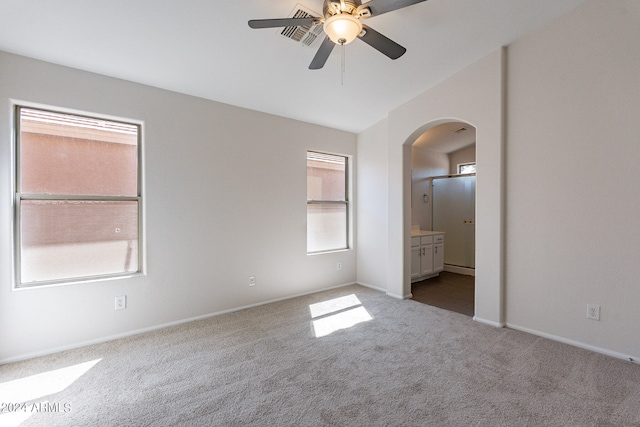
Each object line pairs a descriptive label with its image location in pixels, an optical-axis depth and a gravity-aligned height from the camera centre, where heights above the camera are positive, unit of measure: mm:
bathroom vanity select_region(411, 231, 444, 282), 4980 -773
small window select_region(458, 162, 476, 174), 6293 +936
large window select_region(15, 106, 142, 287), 2631 +139
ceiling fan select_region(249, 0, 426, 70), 1876 +1268
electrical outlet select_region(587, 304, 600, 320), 2668 -914
